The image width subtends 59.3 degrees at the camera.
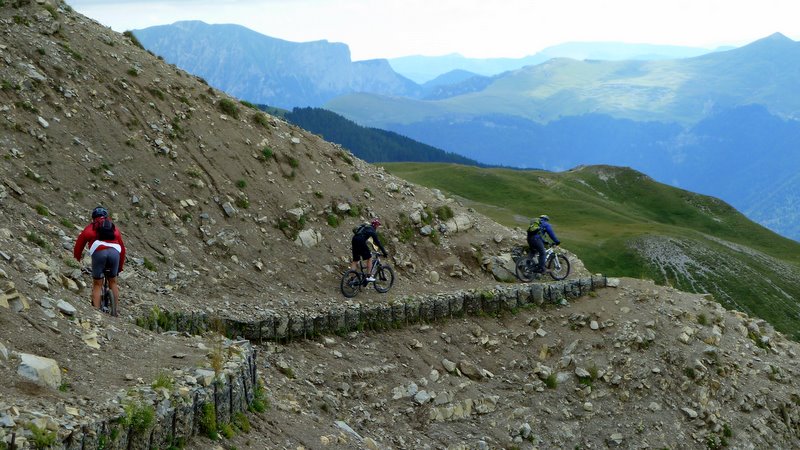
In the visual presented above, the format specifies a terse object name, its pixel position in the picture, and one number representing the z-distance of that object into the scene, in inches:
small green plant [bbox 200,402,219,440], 563.2
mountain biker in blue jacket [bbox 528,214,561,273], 1273.4
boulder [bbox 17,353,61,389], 490.9
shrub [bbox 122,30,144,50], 1404.7
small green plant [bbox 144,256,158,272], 936.7
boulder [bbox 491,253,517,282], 1280.8
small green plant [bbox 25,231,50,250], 794.2
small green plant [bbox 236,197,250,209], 1142.3
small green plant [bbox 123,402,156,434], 490.3
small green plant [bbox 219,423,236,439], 583.2
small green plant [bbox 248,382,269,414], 661.6
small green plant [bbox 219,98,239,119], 1302.9
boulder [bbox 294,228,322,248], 1154.0
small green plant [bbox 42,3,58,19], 1216.2
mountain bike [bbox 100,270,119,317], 724.0
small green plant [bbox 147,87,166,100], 1218.0
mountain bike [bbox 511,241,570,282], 1288.1
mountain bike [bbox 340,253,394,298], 1081.4
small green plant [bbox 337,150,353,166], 1394.7
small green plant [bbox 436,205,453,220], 1341.0
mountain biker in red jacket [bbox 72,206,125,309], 705.0
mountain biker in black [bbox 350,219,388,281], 1083.9
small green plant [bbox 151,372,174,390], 543.5
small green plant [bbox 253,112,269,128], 1321.4
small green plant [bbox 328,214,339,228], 1207.6
